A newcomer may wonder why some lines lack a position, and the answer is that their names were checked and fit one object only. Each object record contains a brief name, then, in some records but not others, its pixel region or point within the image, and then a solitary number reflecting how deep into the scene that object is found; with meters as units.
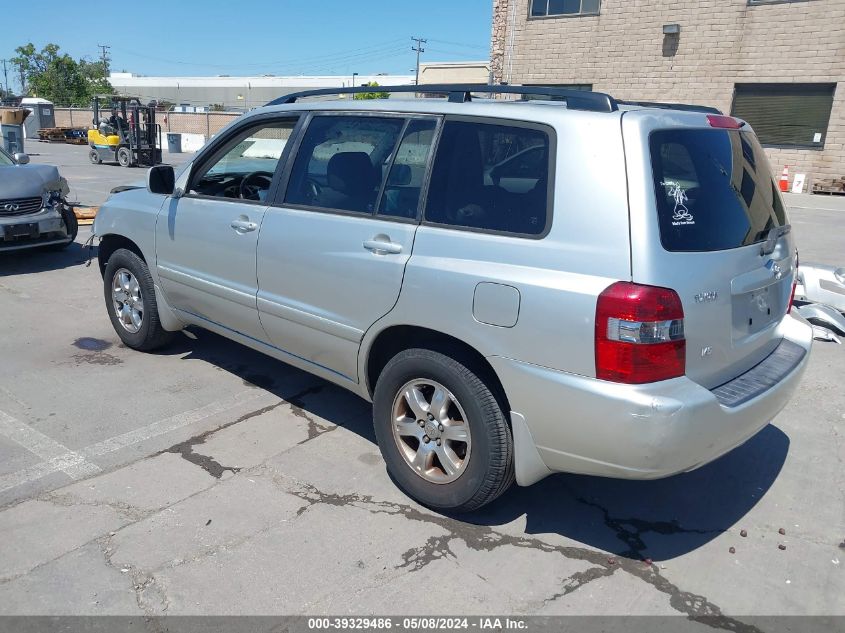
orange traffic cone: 21.28
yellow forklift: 23.22
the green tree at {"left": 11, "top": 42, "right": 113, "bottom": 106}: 71.81
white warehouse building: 77.81
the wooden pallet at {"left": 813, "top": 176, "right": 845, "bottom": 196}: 20.81
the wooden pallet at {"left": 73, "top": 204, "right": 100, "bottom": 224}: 11.31
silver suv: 2.64
